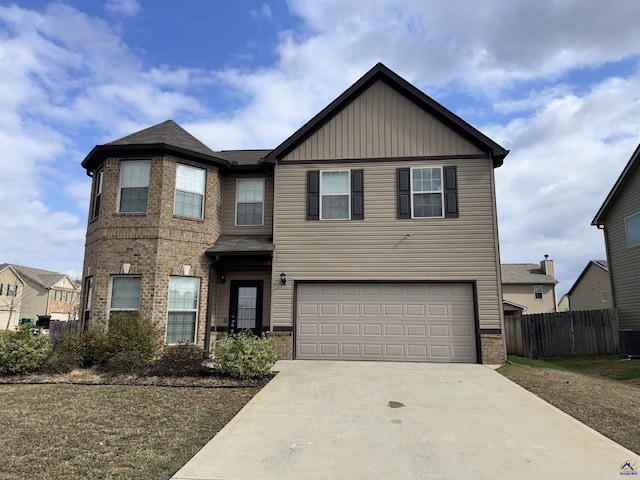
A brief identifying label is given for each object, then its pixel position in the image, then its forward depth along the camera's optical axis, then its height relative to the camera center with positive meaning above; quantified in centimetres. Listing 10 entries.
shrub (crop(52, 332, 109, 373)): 963 -78
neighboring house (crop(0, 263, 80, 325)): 4716 +222
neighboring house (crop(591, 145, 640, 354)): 1529 +296
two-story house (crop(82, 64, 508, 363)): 1154 +215
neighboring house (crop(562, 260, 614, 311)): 3159 +231
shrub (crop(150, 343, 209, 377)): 916 -100
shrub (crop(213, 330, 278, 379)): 885 -86
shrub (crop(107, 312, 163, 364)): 963 -47
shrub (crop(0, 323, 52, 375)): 914 -78
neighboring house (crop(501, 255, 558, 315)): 3794 +241
